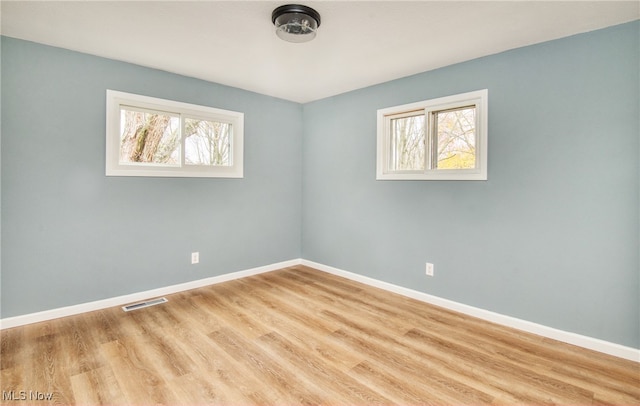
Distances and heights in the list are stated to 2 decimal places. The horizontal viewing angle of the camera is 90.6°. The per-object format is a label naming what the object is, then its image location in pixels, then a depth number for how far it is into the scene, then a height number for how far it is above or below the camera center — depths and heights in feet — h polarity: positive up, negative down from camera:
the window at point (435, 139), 9.64 +2.19
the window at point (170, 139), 10.13 +2.26
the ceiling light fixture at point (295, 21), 6.97 +4.12
